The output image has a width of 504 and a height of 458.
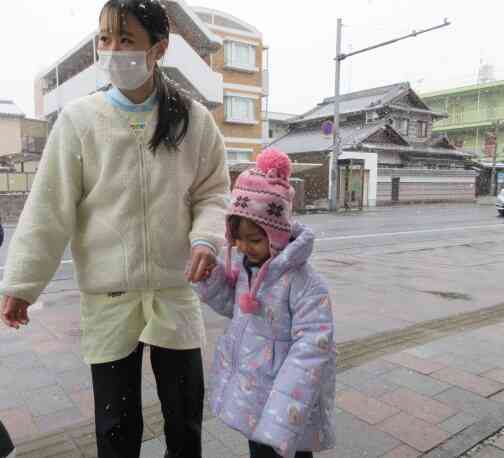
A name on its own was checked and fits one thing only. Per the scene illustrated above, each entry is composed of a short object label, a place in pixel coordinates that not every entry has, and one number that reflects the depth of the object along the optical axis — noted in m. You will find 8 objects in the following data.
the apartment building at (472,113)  47.22
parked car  19.87
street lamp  20.16
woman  1.65
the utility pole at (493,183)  39.25
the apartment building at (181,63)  22.42
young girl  1.59
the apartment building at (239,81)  28.25
